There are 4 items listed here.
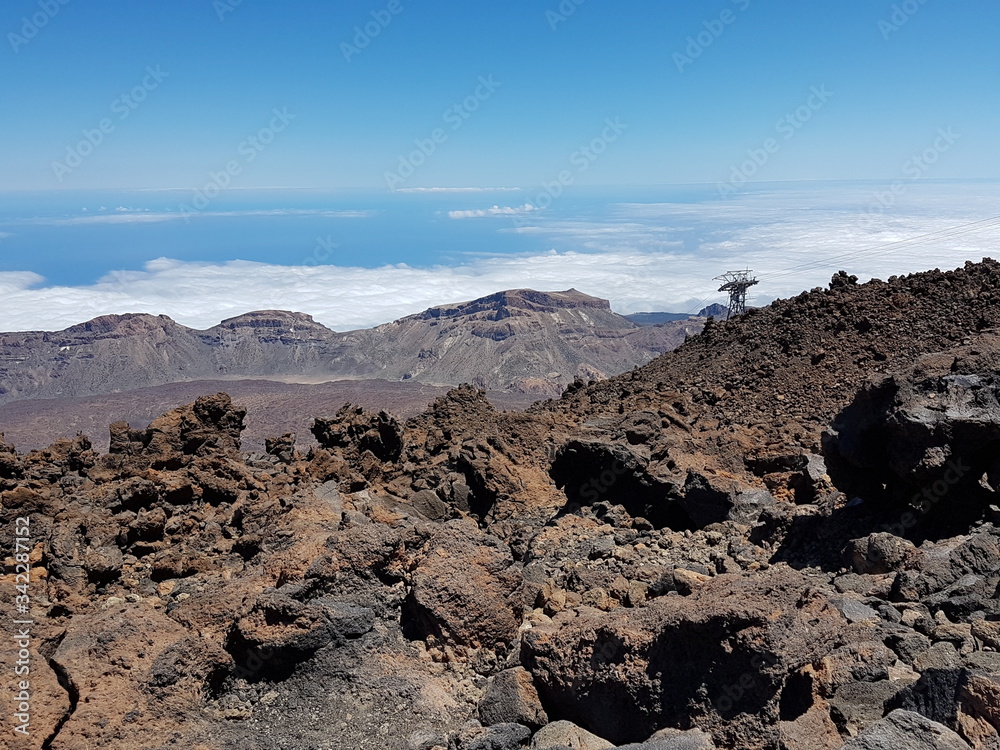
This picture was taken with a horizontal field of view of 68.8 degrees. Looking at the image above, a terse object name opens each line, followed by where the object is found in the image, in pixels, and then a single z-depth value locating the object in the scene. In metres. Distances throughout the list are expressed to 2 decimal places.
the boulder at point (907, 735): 3.27
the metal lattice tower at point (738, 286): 42.27
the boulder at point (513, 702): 4.37
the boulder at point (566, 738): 4.09
